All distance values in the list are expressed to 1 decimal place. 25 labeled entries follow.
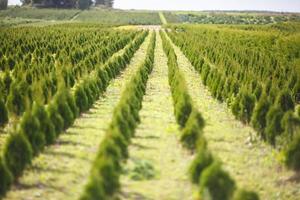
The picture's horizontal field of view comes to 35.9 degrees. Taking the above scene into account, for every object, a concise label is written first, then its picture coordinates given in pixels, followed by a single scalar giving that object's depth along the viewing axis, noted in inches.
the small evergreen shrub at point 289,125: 490.9
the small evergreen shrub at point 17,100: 650.2
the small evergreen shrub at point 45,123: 493.0
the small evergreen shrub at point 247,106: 641.6
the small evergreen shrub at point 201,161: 376.5
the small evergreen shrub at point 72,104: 589.3
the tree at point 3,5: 4894.2
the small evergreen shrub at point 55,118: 524.7
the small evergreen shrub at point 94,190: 313.3
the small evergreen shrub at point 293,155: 441.1
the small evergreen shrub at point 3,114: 588.1
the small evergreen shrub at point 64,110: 555.2
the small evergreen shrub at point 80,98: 647.8
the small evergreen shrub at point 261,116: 568.7
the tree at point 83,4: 5280.5
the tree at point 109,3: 6978.4
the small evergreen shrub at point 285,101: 677.3
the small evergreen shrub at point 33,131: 458.9
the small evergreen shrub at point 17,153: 409.1
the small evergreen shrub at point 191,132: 476.1
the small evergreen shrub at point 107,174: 343.9
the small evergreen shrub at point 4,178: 369.7
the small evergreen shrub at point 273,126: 521.3
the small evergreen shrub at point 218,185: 339.9
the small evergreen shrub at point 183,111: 572.4
